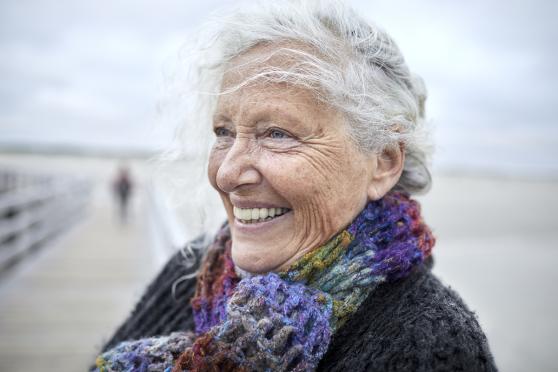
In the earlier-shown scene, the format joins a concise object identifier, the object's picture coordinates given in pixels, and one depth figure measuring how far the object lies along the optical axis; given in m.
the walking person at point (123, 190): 11.86
